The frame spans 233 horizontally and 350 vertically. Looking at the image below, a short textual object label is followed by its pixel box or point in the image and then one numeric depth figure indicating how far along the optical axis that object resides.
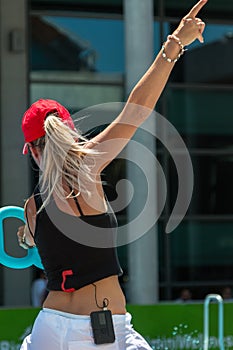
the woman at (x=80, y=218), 5.61
